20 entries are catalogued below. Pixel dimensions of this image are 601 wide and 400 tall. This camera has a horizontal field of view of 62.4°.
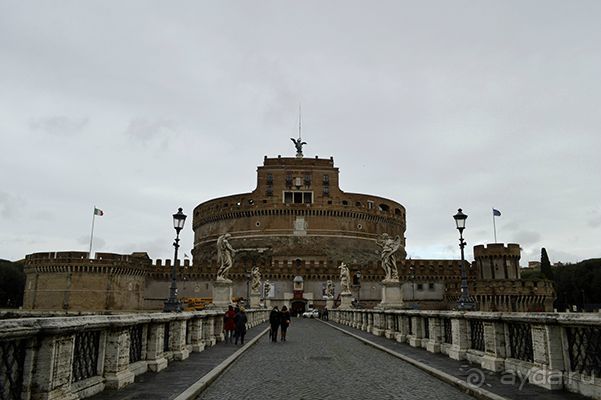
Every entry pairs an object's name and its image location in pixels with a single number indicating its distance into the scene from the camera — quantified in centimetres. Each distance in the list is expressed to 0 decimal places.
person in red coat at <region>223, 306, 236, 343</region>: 1569
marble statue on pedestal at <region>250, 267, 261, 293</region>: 4125
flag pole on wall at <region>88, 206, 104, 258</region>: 5756
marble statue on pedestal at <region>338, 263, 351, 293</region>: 3697
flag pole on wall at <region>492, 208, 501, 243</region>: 5303
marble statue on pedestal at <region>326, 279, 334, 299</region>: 5409
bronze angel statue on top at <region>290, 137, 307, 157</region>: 8746
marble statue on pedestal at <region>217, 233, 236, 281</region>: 2053
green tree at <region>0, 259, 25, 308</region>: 7175
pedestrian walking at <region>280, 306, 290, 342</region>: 1736
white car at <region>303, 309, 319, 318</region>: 5154
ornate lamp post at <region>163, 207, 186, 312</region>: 1408
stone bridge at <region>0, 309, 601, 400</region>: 491
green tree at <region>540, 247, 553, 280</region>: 6750
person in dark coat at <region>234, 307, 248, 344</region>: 1537
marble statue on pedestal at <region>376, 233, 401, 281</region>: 2073
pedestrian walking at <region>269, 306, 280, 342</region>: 1723
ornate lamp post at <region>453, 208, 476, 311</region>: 1433
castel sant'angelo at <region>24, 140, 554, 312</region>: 5841
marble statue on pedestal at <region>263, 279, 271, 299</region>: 5624
